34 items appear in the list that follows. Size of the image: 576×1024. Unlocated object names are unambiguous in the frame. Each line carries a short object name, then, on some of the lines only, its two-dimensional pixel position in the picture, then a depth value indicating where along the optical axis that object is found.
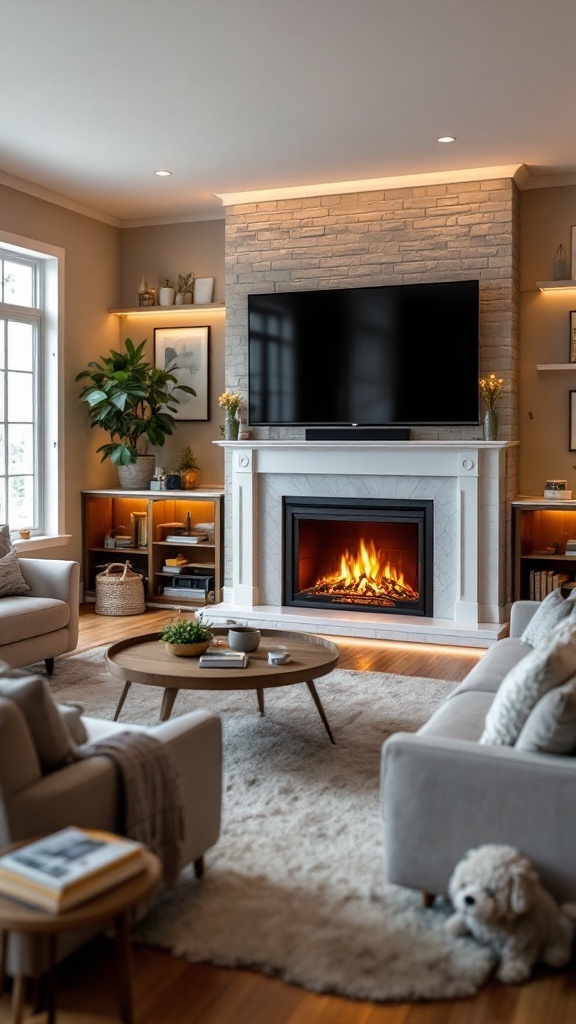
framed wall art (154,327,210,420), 7.28
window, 6.50
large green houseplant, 6.86
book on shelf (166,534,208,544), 7.00
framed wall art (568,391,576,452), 6.20
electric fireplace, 6.23
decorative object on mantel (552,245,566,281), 6.06
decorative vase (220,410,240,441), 6.68
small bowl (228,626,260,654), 4.02
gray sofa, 2.27
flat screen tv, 6.06
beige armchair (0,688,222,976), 2.04
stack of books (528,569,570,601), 6.00
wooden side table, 1.62
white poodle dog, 2.17
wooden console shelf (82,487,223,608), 6.98
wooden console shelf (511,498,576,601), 6.02
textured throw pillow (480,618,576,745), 2.43
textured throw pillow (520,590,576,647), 3.68
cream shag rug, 2.22
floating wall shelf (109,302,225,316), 7.13
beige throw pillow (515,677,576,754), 2.31
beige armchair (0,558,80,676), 4.79
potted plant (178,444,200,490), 7.23
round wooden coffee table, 3.57
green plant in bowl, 3.94
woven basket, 6.81
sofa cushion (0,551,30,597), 5.09
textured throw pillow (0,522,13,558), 5.21
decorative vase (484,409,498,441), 5.93
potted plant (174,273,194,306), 7.25
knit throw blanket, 2.29
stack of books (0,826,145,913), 1.67
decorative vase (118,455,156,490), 7.23
